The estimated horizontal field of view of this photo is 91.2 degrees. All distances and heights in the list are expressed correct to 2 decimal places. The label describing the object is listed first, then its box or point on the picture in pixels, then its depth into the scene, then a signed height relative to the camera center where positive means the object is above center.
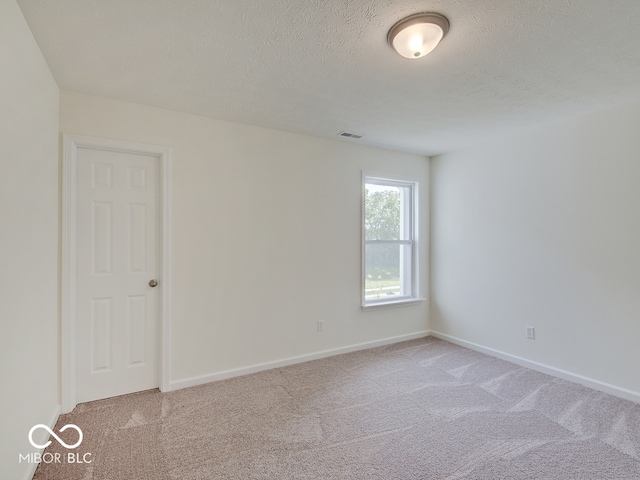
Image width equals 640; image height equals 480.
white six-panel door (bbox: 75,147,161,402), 2.56 -0.28
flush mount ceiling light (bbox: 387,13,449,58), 1.62 +1.12
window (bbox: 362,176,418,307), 4.08 -0.02
